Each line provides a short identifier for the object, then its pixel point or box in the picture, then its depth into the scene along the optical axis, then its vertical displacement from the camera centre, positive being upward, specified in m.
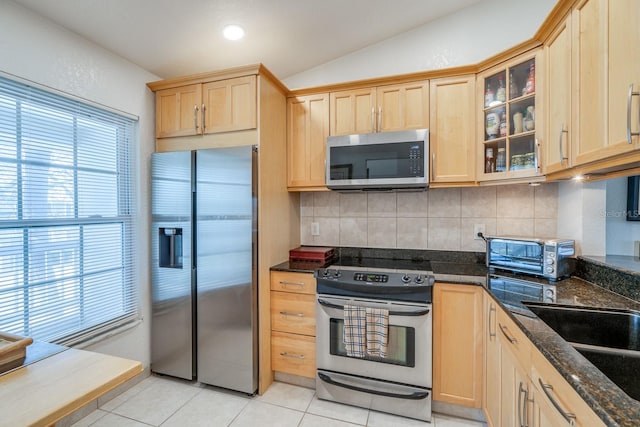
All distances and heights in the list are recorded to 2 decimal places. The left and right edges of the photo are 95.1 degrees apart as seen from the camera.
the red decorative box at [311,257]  2.38 -0.40
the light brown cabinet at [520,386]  0.83 -0.65
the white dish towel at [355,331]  1.93 -0.80
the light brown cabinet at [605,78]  1.02 +0.53
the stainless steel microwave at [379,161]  2.12 +0.37
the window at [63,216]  1.60 -0.04
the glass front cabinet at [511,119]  1.83 +0.61
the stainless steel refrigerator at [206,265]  2.09 -0.42
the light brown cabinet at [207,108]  2.16 +0.79
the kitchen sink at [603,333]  1.05 -0.53
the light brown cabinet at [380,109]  2.23 +0.80
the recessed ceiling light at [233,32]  2.01 +1.25
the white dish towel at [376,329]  1.89 -0.77
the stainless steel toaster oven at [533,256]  1.77 -0.30
